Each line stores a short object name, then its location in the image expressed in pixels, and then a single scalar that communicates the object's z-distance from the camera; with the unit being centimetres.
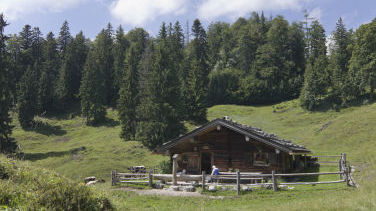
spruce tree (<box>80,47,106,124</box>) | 7550
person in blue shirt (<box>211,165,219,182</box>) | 2228
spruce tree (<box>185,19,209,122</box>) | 6844
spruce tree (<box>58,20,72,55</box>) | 11406
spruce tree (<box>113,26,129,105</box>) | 9232
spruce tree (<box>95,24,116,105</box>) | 9219
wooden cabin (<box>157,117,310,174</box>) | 2489
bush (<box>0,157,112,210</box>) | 903
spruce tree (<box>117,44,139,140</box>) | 6262
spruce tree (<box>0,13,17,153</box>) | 5012
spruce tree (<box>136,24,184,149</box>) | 5294
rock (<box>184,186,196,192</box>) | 2075
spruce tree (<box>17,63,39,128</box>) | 7406
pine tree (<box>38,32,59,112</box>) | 8702
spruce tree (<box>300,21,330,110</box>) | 6875
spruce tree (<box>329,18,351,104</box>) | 6869
